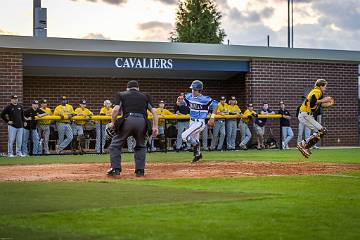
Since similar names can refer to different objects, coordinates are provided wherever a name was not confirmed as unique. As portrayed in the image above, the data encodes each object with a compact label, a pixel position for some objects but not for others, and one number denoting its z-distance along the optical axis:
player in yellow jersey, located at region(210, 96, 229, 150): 29.97
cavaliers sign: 30.67
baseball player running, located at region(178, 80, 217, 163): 20.17
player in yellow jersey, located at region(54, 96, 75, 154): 27.08
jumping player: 21.39
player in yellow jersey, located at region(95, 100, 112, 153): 28.02
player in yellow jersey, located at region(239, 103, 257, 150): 30.47
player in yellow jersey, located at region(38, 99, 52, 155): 26.88
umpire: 14.66
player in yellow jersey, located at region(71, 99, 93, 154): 27.66
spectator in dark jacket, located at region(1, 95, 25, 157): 25.28
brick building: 28.98
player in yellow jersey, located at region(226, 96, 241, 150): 30.20
